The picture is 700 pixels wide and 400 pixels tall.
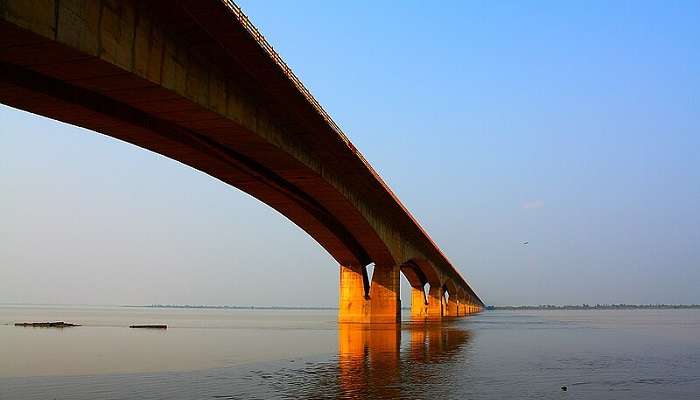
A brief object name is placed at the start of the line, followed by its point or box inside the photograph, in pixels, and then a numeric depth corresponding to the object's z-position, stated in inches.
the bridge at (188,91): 546.9
